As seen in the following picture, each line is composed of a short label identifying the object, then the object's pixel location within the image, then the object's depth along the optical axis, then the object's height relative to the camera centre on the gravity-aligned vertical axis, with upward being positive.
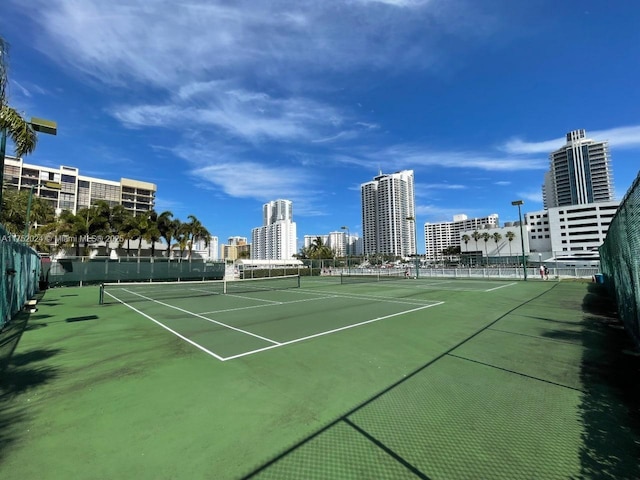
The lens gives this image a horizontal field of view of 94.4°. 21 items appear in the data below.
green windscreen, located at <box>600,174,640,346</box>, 6.34 +0.05
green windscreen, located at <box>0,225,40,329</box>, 9.46 -0.27
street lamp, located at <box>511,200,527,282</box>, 32.75 +6.23
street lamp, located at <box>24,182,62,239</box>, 20.53 +5.87
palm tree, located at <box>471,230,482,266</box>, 129.25 +10.72
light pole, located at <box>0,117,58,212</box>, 10.01 +4.91
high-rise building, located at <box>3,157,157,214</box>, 78.06 +24.07
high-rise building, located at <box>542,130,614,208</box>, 150.12 +45.44
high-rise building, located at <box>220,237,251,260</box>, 123.56 +6.10
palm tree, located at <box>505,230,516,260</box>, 120.19 +9.79
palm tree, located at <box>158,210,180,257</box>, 49.91 +6.71
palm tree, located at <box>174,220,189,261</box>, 51.81 +5.54
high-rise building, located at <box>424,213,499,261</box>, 192.50 +3.13
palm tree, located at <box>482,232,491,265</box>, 124.62 +9.21
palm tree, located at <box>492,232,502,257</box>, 123.06 +8.98
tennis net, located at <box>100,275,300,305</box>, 20.08 -2.11
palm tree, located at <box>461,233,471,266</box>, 135.00 +9.23
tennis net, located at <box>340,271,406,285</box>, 41.08 -2.02
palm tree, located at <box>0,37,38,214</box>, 7.39 +3.94
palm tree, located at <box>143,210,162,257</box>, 46.66 +5.74
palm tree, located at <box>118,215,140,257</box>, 45.28 +5.73
